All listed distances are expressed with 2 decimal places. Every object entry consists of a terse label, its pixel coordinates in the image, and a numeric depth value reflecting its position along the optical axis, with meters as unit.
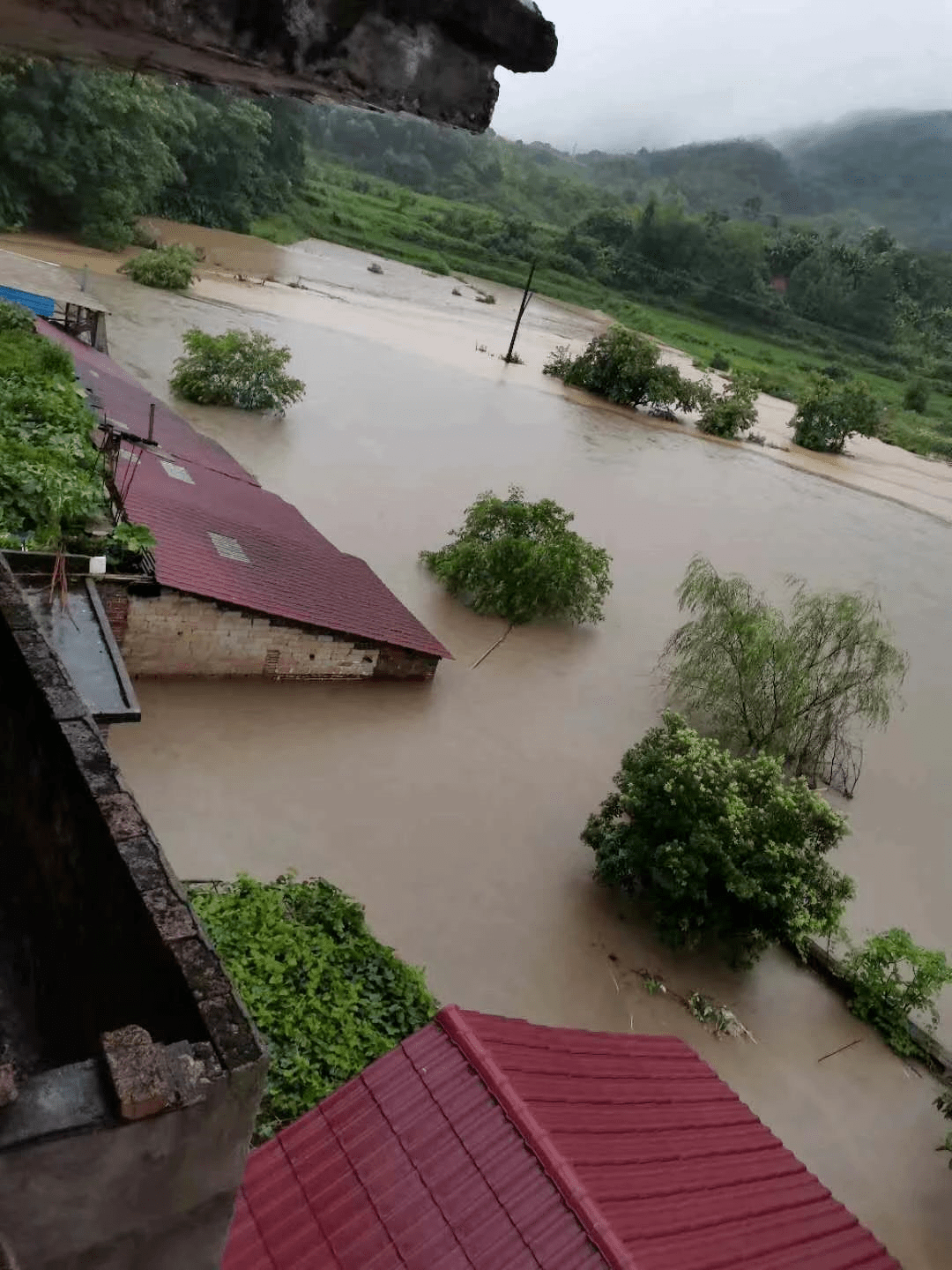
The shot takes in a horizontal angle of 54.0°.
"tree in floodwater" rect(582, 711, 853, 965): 8.61
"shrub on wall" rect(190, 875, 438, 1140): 6.18
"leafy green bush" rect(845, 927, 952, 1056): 9.05
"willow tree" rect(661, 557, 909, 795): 12.24
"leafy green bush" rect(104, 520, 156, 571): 9.97
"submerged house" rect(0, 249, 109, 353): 18.17
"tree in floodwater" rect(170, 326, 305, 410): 21.41
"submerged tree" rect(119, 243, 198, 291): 31.20
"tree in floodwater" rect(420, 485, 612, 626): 14.70
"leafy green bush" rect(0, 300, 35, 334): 14.77
